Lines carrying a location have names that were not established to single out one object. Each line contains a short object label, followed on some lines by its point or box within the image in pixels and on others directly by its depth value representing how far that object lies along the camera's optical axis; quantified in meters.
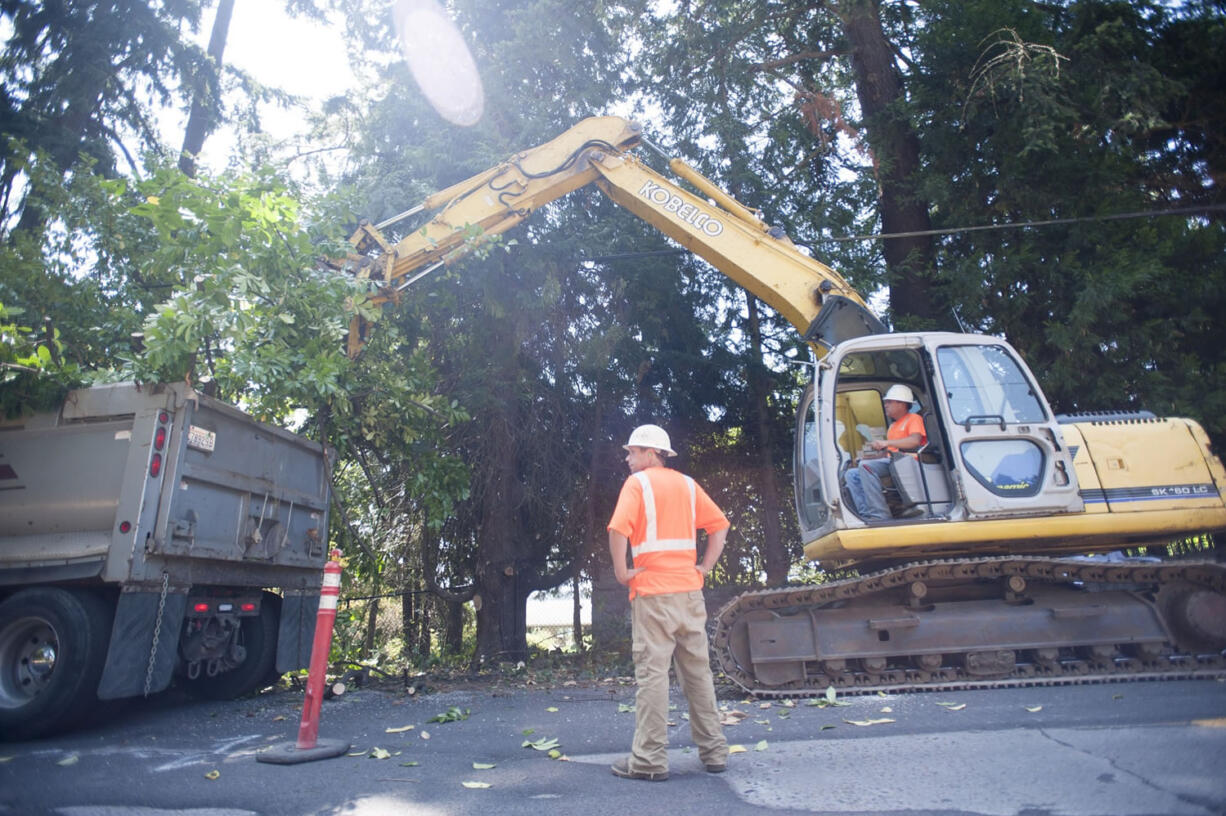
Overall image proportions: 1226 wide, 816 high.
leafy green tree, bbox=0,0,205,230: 11.42
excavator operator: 6.65
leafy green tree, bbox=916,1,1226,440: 10.20
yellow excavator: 6.49
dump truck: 5.51
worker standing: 4.03
